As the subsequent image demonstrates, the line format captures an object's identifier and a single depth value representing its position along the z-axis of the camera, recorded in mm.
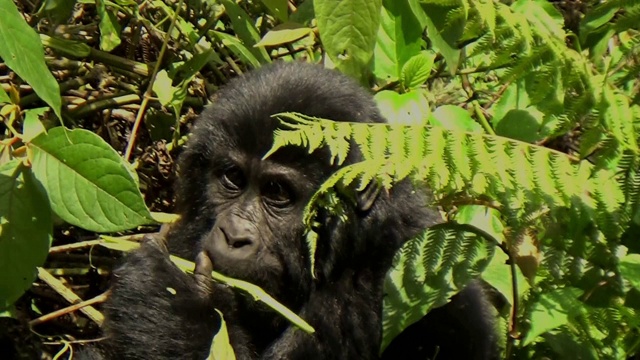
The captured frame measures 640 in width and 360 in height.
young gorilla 5891
